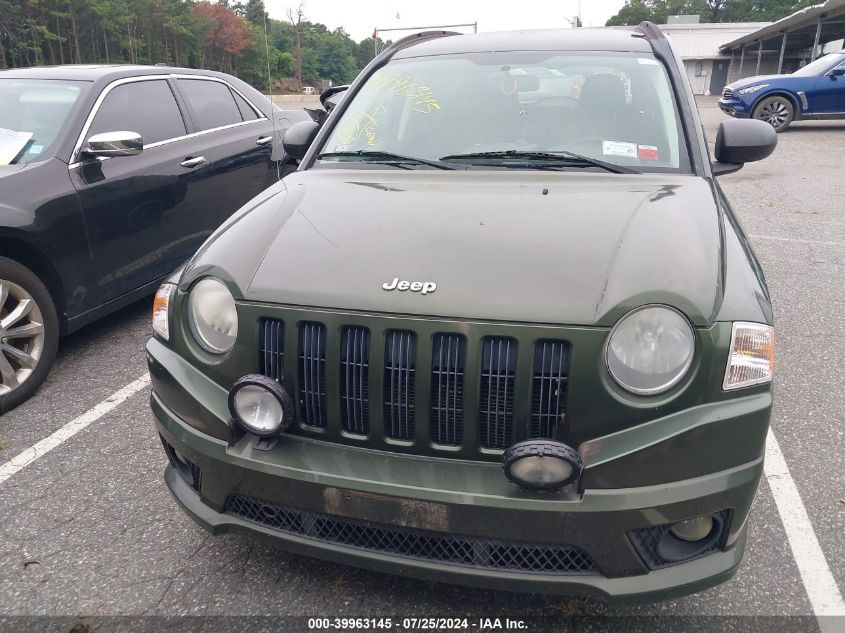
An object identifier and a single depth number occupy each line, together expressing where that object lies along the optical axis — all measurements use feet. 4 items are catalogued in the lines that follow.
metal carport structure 78.32
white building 170.30
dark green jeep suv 6.00
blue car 48.98
